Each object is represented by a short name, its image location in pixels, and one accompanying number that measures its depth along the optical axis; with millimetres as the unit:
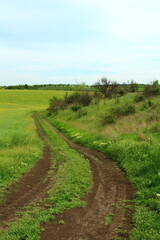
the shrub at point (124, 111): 25638
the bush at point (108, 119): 22978
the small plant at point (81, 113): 35741
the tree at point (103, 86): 49281
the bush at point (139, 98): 34856
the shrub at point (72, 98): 56703
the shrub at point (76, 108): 43500
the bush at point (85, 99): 49681
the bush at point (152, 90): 36219
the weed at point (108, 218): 5387
